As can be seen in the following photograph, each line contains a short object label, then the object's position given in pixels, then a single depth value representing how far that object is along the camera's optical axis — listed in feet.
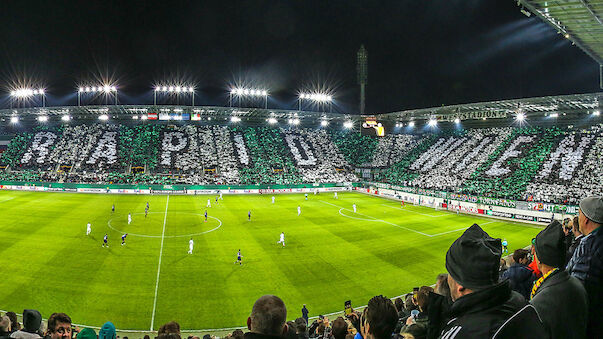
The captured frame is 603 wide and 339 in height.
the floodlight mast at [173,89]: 221.33
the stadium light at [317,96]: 247.50
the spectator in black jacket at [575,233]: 24.00
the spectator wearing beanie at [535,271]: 24.65
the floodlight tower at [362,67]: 272.10
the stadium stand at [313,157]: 171.42
